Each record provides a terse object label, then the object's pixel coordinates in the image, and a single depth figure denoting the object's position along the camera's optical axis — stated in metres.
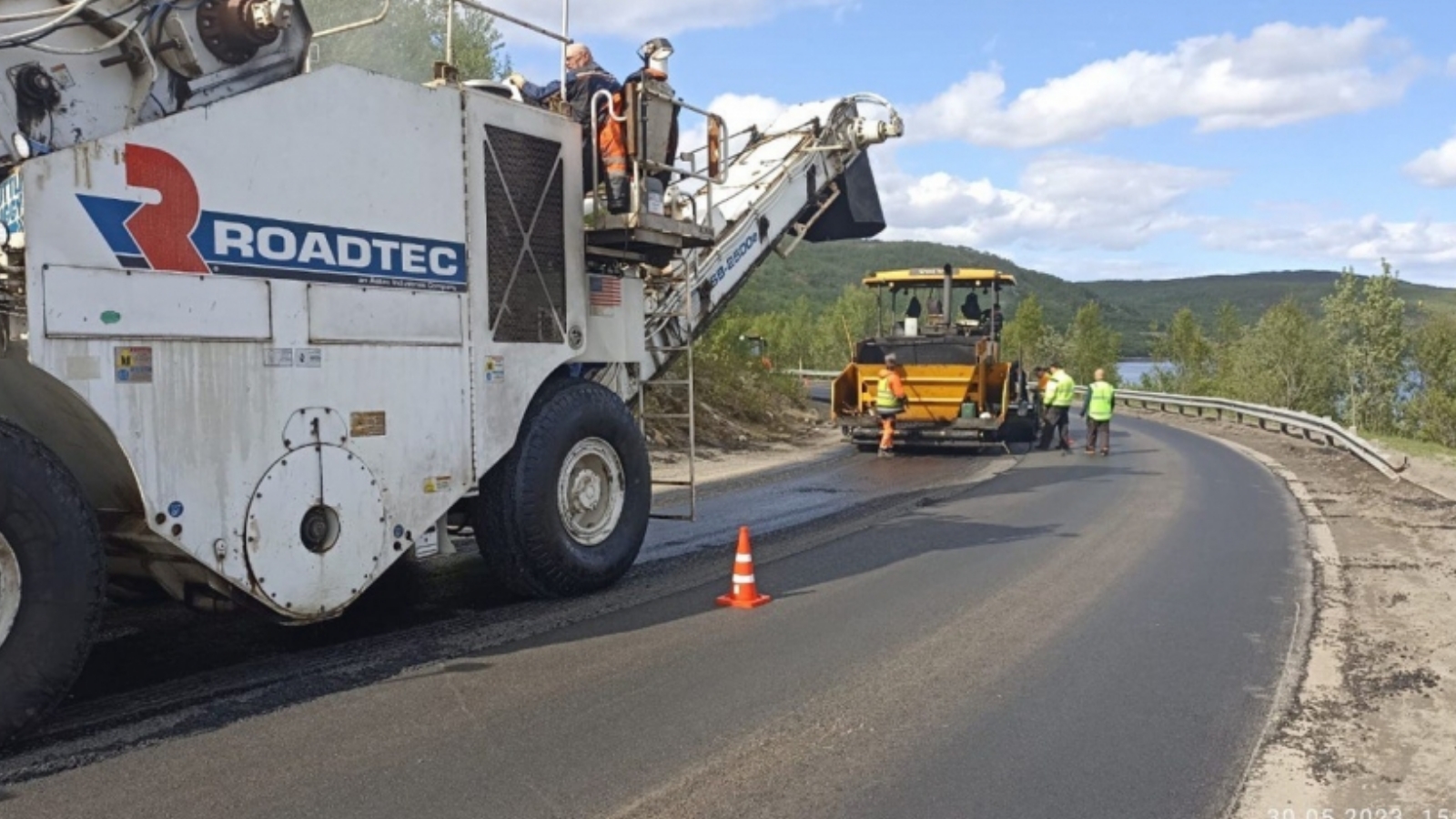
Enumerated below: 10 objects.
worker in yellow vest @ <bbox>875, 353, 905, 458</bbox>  16.41
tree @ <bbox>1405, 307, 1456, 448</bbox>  56.69
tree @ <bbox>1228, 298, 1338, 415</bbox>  59.62
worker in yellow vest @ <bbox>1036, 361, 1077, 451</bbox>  18.16
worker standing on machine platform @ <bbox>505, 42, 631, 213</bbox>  6.73
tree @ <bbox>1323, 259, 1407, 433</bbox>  58.91
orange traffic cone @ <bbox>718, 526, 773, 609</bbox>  6.48
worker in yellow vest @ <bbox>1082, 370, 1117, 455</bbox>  17.30
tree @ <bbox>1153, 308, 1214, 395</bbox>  74.12
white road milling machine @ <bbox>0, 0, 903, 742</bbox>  4.17
